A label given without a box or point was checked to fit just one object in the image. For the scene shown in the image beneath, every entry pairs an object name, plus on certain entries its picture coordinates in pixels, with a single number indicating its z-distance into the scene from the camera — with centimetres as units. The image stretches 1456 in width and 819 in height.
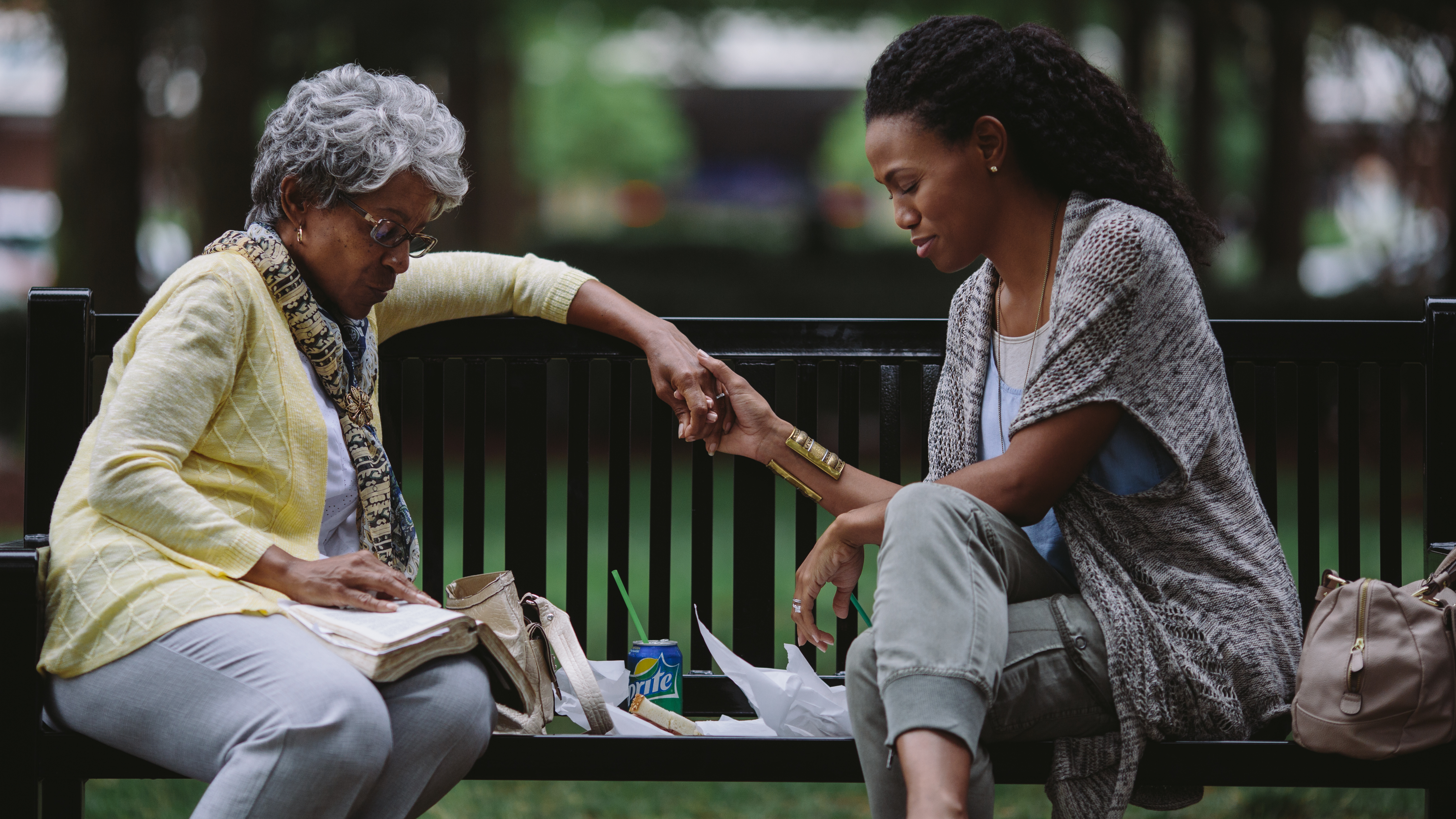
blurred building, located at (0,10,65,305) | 2678
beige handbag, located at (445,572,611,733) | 514
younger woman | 456
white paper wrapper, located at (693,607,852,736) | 551
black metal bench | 618
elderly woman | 452
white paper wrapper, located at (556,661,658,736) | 533
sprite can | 571
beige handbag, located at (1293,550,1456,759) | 457
